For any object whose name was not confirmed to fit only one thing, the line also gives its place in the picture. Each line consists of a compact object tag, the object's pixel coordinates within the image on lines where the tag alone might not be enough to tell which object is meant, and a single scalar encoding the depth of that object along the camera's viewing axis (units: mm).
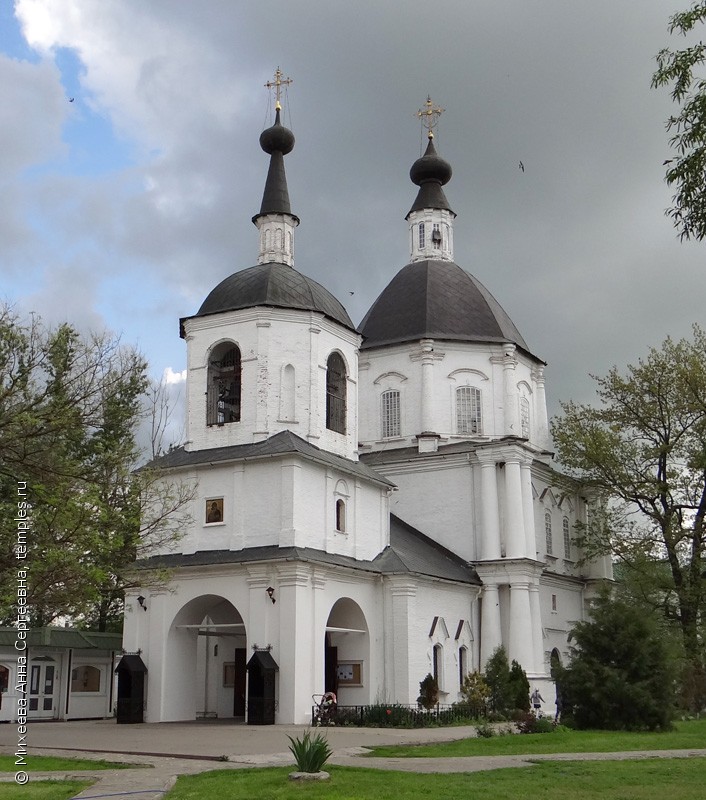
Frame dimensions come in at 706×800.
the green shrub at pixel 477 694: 24434
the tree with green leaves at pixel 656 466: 30984
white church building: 24062
